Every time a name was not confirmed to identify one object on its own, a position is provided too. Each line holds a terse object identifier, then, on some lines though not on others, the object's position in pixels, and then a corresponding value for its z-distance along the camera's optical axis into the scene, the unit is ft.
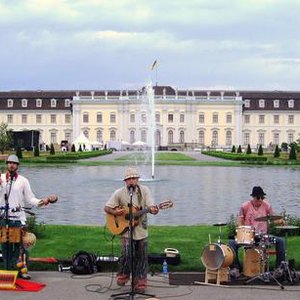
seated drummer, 25.14
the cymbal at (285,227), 25.22
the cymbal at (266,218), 24.62
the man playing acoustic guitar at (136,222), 22.98
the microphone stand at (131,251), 22.03
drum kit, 23.88
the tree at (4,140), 167.43
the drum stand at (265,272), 24.08
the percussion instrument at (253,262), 24.35
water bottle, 26.11
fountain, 93.04
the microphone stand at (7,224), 24.16
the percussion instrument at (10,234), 24.16
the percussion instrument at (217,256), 23.70
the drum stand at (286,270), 24.06
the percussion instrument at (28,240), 24.57
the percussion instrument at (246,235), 24.44
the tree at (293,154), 148.36
